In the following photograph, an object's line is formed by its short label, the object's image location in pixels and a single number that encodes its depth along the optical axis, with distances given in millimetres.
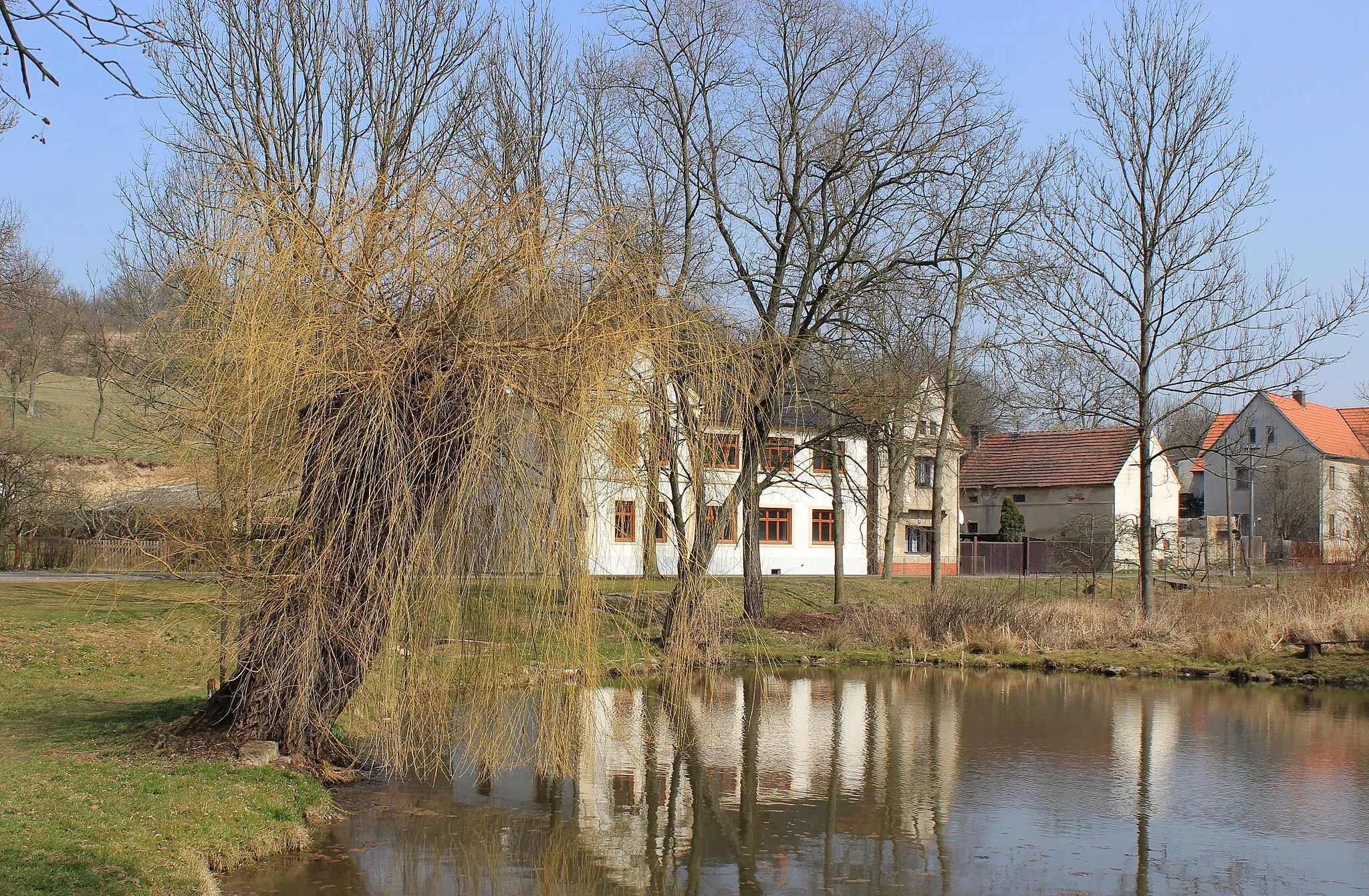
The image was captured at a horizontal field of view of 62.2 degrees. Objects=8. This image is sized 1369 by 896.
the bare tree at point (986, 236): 24500
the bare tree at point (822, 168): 25250
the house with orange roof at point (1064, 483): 50062
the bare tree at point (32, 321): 25516
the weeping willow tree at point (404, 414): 9109
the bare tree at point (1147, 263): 23094
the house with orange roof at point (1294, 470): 53125
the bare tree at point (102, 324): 26000
